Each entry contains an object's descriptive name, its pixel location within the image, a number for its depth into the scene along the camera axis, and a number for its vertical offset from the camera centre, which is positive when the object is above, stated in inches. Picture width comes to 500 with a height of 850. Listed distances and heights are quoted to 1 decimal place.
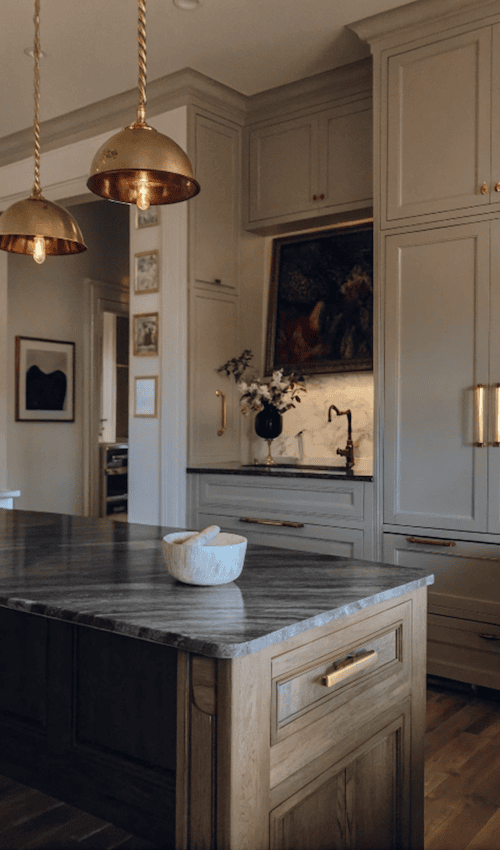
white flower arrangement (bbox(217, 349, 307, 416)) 168.7 +9.6
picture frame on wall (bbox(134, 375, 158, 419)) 172.9 +8.5
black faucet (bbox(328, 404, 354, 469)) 159.5 -4.3
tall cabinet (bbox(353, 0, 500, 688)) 126.5 +22.6
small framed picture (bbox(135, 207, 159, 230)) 172.6 +51.9
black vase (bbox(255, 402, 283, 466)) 175.2 +2.3
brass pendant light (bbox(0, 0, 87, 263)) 95.0 +28.0
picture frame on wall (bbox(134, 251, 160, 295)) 172.2 +38.6
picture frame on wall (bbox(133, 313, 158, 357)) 173.0 +23.6
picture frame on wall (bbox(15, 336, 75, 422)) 245.9 +17.7
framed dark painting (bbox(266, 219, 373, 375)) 169.0 +31.9
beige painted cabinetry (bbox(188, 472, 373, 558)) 141.6 -16.6
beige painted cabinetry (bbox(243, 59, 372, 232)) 161.3 +65.4
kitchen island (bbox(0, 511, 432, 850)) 46.8 -20.8
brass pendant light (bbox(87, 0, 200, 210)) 76.5 +30.0
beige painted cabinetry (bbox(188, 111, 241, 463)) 170.9 +35.6
